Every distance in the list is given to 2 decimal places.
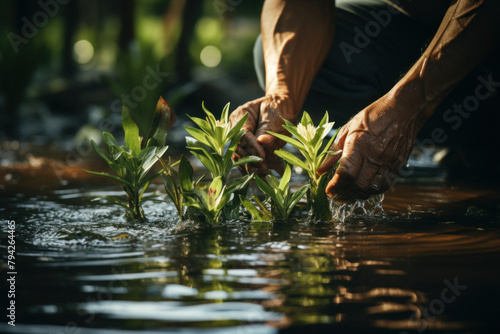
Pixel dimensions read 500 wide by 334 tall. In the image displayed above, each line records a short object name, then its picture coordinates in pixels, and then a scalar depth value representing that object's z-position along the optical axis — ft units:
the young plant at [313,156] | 7.13
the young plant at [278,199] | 7.32
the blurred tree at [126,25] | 24.95
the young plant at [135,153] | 7.38
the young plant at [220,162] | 7.10
